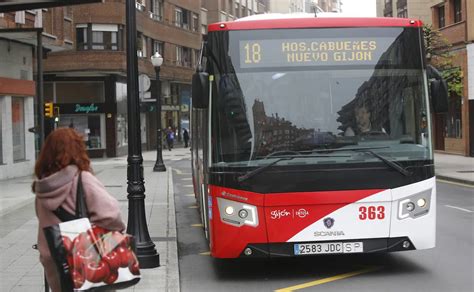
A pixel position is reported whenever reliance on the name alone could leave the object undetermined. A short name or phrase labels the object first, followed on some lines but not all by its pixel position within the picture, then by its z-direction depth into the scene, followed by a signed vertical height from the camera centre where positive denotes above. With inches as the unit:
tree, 926.4 +127.4
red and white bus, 262.1 +0.2
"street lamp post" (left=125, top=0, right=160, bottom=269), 289.3 -10.3
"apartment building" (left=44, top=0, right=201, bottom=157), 1515.7 +175.8
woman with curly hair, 142.8 -10.1
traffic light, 859.7 +47.0
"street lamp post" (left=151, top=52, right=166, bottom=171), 979.9 +23.6
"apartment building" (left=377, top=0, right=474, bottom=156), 1126.4 +123.6
